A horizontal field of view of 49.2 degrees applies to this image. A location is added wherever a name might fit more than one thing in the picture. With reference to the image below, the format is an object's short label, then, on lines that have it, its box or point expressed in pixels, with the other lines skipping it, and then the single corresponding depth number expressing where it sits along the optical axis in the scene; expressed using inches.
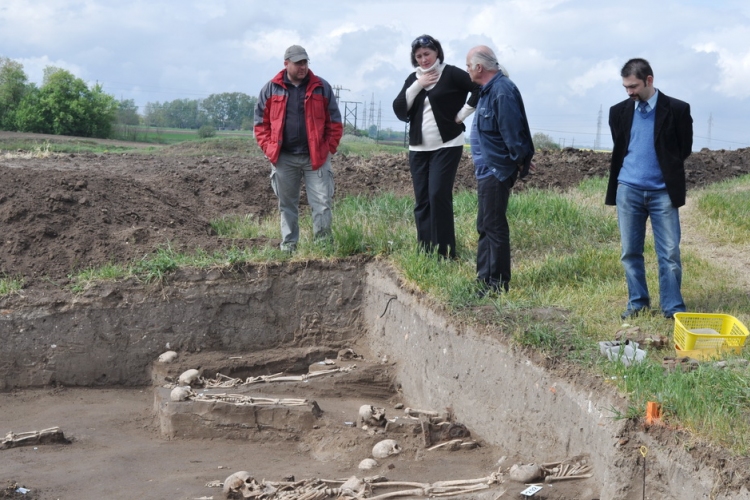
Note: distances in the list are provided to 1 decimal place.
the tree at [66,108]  1419.8
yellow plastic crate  216.8
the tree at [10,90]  1453.0
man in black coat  238.4
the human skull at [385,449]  232.7
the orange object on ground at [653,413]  175.8
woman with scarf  285.0
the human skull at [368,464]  226.2
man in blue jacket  250.8
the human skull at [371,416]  253.0
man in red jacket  308.0
